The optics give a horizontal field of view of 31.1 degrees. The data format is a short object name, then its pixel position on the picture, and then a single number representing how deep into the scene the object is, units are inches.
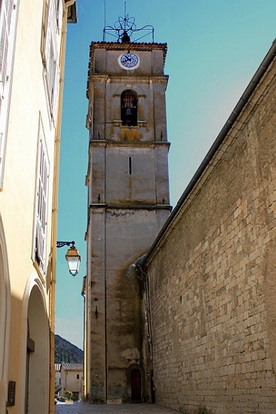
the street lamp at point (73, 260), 357.7
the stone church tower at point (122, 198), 726.5
